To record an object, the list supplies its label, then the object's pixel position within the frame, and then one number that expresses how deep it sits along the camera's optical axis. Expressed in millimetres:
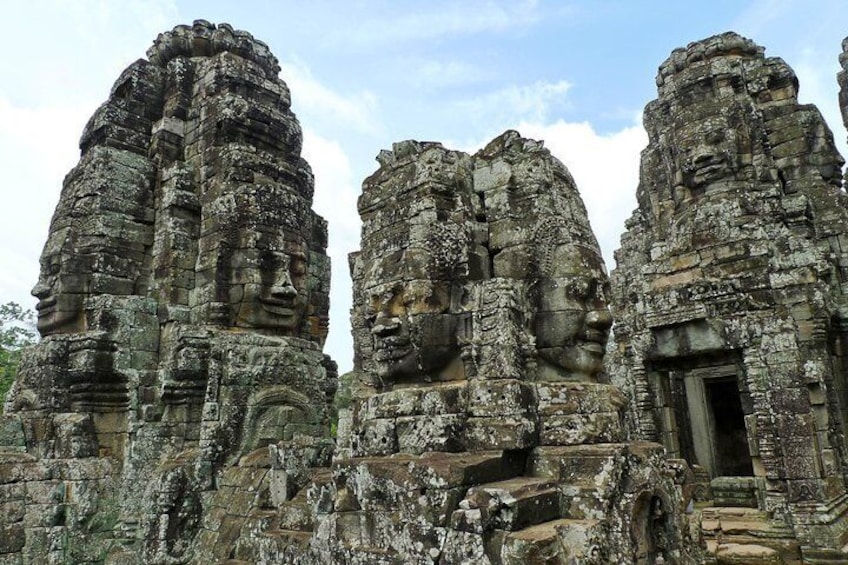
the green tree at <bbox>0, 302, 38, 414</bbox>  20406
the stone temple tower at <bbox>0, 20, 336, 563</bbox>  7227
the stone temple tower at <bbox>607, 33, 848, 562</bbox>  8953
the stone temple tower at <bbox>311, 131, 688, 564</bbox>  3760
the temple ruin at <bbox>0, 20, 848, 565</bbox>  4203
